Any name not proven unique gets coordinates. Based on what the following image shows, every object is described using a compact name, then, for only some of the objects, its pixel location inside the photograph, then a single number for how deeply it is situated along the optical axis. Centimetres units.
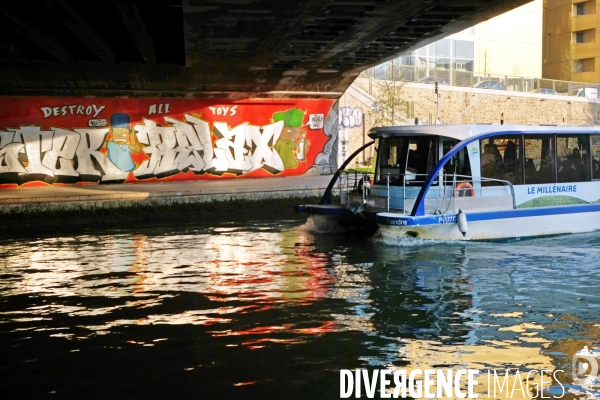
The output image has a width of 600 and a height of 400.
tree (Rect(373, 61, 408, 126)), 4012
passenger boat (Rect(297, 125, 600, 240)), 1611
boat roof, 1647
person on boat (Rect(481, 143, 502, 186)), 1678
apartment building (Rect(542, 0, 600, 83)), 7188
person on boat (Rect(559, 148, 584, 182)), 1794
